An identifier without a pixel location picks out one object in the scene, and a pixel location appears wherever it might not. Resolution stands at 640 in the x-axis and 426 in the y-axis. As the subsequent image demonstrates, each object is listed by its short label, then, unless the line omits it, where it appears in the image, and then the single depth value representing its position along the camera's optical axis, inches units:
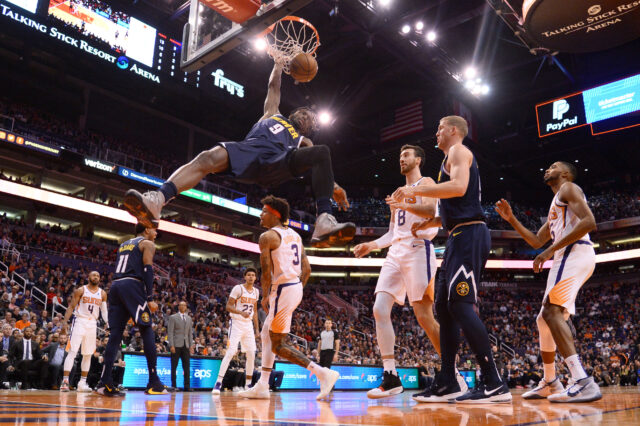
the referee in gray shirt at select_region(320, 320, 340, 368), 434.3
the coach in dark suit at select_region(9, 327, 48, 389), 335.9
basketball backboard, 241.1
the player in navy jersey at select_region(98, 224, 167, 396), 223.1
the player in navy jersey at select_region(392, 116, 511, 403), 143.8
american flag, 1061.7
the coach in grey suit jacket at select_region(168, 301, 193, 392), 374.6
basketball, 201.3
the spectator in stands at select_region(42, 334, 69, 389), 341.4
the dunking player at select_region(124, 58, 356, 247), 143.6
